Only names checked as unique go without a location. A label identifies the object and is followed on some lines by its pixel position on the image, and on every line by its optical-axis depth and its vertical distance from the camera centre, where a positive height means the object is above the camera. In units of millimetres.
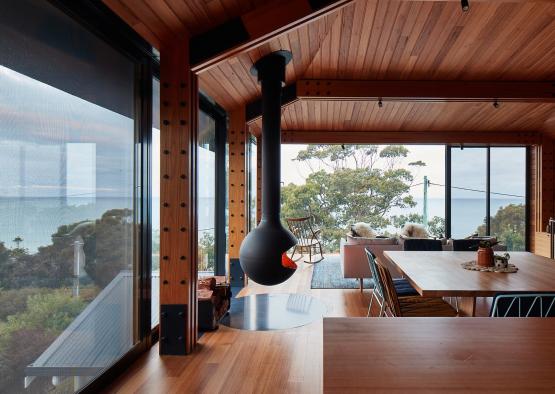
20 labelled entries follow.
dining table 2211 -562
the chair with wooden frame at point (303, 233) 6903 -738
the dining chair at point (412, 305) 2483 -823
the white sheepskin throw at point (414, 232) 5453 -526
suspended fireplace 3174 +313
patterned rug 4785 -1186
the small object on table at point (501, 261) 2809 -508
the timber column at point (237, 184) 4730 +172
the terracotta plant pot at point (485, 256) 2877 -469
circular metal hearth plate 3300 -1179
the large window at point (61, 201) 1535 -27
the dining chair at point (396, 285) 2811 -789
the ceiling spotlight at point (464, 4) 2530 +1377
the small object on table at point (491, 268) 2725 -548
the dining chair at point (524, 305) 1906 -585
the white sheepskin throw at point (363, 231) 5332 -507
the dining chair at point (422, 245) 4121 -546
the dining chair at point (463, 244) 4281 -557
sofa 4602 -709
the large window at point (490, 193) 7207 +96
